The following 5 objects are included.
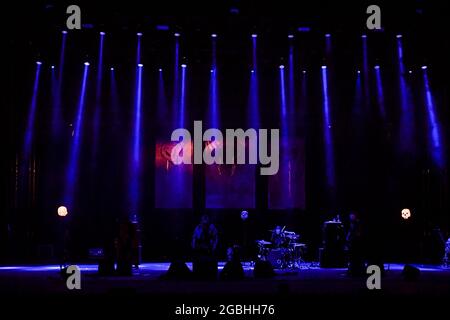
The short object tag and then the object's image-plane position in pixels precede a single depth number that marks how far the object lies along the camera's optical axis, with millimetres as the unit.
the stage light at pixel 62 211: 15359
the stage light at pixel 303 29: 12026
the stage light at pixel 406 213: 15406
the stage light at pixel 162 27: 12055
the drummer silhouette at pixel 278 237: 12773
